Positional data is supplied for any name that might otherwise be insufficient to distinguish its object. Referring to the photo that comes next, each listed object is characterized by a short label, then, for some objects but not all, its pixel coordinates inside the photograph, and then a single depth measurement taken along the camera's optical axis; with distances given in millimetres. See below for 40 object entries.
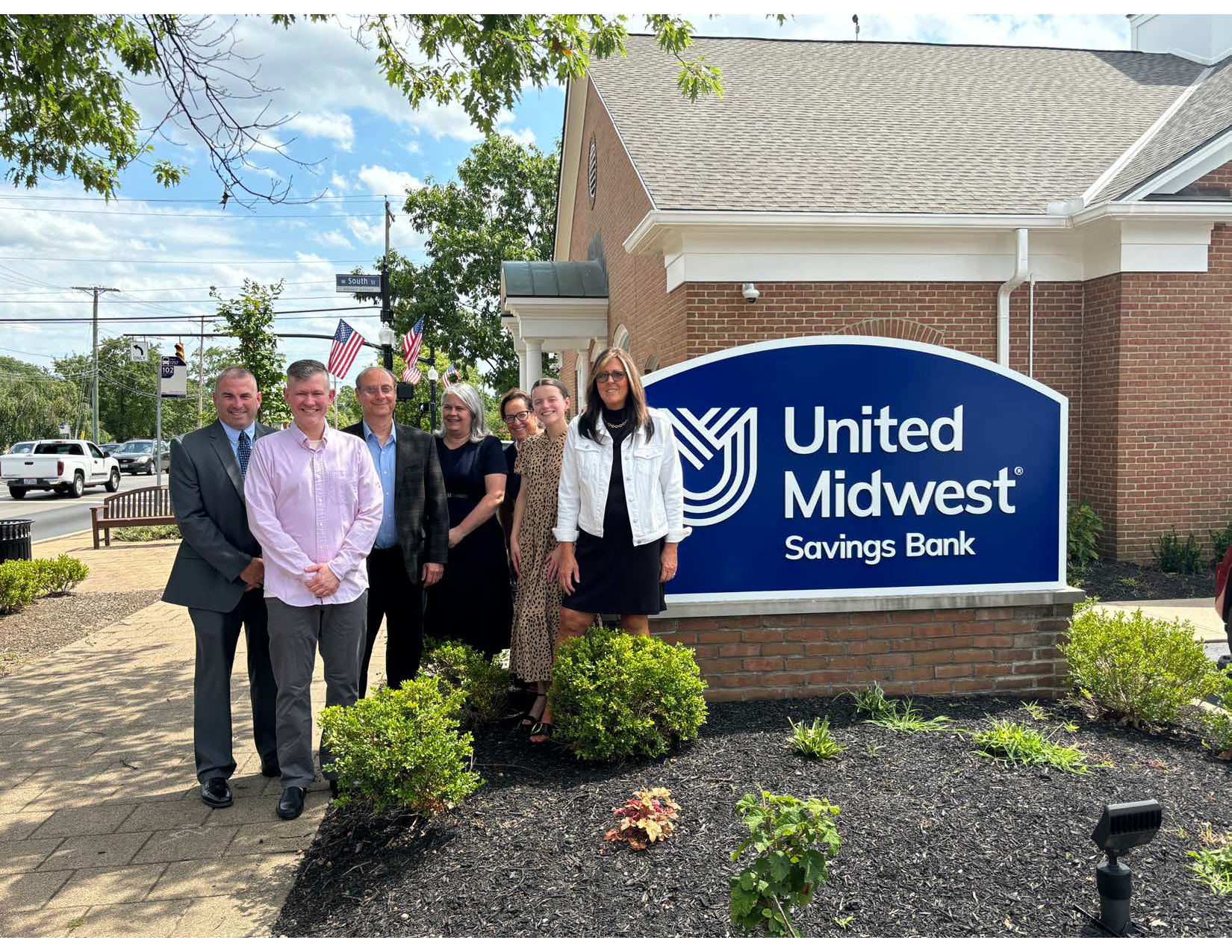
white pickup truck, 28484
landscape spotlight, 2639
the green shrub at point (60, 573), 9436
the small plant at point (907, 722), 4266
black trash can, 10391
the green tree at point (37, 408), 56031
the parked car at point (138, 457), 44781
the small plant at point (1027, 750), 3881
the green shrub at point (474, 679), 4504
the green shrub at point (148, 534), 15789
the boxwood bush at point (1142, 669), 4328
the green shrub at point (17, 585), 8828
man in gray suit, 4070
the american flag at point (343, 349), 17641
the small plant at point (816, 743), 3914
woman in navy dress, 4777
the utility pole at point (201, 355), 56928
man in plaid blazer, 4469
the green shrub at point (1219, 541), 9930
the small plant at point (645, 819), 3209
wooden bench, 15141
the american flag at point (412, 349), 21422
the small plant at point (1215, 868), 2922
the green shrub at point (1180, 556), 9680
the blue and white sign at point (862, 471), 4738
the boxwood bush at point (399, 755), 3324
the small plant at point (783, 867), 2566
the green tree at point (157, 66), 6469
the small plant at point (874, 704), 4512
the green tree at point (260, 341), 14438
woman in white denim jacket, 4156
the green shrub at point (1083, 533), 9695
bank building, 9672
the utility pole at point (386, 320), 21156
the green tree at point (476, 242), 27188
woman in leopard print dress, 4496
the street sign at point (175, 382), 19656
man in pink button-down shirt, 3902
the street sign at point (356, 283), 21375
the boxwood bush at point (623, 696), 3877
